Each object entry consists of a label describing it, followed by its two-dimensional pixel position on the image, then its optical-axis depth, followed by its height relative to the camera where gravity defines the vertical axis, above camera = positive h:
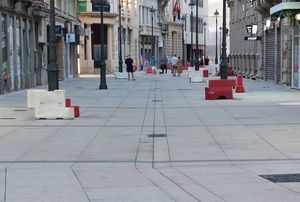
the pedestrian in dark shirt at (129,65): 43.41 -0.76
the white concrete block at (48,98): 17.23 -1.18
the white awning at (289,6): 26.22 +1.96
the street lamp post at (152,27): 78.78 +3.01
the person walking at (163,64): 62.43 -1.05
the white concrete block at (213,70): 52.26 -1.39
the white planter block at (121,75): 47.22 -1.55
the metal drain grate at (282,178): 8.90 -1.78
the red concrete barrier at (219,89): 23.77 -1.35
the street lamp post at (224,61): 29.69 -0.36
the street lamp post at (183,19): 103.03 +5.59
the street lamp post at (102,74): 31.67 -1.00
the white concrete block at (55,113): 17.18 -1.58
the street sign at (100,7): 31.87 +2.45
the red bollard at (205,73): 48.28 -1.52
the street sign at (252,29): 40.84 +1.55
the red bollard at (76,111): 17.62 -1.58
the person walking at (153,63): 66.47 -0.96
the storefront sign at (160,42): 88.69 +1.66
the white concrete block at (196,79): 40.00 -1.60
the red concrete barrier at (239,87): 27.78 -1.48
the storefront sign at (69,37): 42.81 +1.15
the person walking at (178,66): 54.12 -1.05
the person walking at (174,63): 54.62 -0.80
